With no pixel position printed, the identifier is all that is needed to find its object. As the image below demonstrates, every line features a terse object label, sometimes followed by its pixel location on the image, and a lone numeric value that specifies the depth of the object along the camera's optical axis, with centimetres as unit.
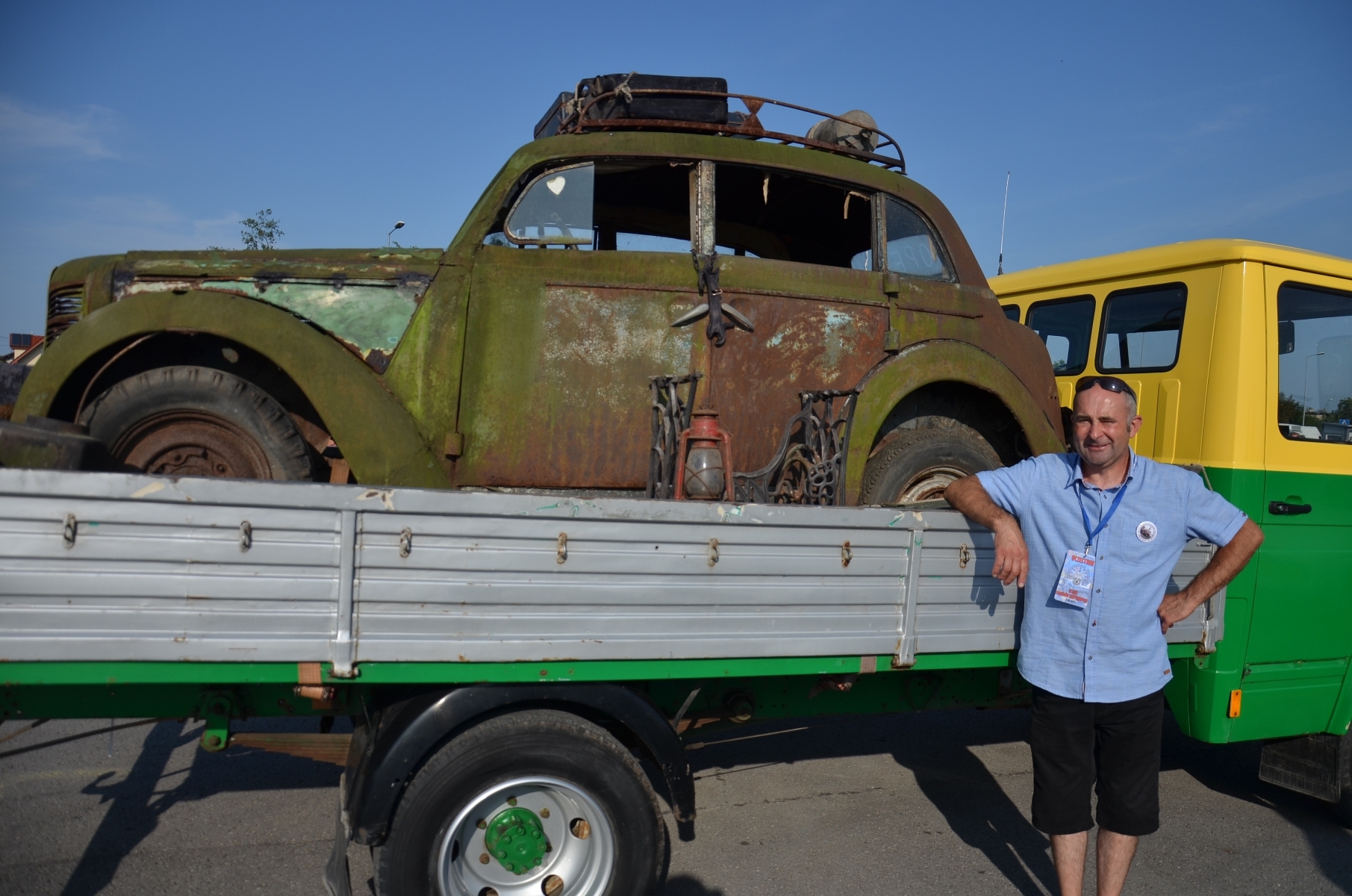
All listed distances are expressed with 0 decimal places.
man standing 278
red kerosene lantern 329
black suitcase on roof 381
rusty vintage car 328
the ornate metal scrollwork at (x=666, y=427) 347
